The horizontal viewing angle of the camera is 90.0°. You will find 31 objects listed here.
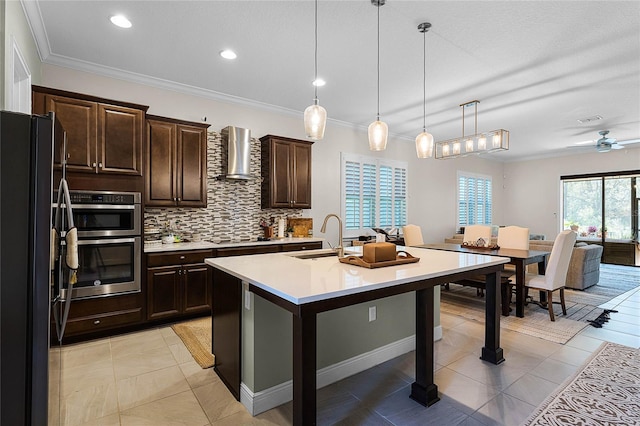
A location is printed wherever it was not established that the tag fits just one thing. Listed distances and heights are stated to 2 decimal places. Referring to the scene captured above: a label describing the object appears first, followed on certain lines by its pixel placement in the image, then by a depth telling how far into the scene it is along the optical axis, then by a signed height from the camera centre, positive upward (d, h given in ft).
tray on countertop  7.16 -1.12
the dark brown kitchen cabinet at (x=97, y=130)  10.00 +2.81
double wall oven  10.12 -0.93
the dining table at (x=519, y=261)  12.66 -1.90
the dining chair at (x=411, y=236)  18.10 -1.26
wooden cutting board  16.80 -0.64
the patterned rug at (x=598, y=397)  6.55 -4.18
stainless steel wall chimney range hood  13.96 +2.68
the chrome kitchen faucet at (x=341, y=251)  8.41 -1.00
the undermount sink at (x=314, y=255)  9.30 -1.23
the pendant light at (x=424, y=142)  10.26 +2.37
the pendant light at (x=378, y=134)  9.05 +2.29
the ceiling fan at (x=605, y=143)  20.98 +4.72
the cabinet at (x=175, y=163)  12.17 +2.00
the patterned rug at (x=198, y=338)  9.20 -4.13
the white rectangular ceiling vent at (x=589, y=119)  17.94 +5.45
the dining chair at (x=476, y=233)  16.66 -1.05
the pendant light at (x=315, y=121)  7.95 +2.32
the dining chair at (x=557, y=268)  12.37 -2.13
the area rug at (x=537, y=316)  11.27 -4.14
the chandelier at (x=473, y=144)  13.82 +3.22
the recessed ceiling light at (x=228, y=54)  10.73 +5.46
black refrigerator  3.97 -0.65
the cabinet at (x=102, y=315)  10.11 -3.37
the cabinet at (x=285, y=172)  15.31 +2.05
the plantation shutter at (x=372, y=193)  19.52 +1.35
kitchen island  5.16 -1.44
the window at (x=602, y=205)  25.34 +0.75
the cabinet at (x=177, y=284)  11.39 -2.62
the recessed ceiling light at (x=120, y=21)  8.95 +5.50
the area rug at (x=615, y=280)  16.99 -4.08
